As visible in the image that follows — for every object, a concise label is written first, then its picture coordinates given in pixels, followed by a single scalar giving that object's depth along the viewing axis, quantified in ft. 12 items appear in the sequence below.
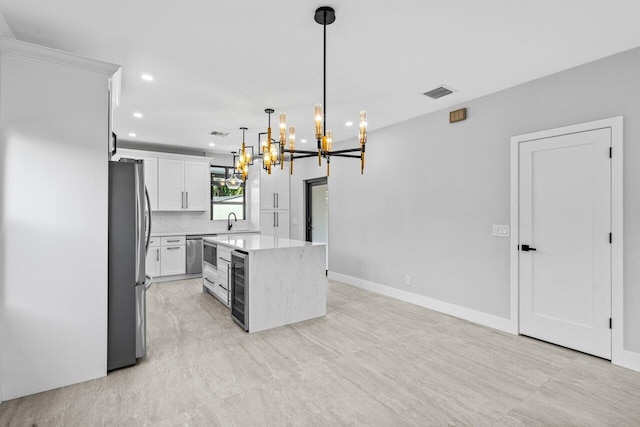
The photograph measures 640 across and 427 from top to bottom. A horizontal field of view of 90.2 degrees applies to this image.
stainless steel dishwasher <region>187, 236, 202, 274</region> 20.65
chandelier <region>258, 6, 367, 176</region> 7.22
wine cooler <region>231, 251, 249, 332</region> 11.49
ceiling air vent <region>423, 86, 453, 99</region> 11.69
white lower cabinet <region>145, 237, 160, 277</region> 19.38
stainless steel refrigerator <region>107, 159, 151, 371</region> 8.62
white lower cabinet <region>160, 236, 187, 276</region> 19.81
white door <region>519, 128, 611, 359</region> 9.39
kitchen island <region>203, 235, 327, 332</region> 11.46
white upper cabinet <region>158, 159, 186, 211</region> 20.43
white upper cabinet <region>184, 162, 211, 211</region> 21.40
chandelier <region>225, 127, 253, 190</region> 15.21
